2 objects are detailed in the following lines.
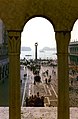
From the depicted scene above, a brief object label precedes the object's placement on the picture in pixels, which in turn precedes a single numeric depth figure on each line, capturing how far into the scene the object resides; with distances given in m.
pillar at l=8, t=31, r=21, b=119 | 6.85
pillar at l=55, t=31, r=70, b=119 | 6.90
